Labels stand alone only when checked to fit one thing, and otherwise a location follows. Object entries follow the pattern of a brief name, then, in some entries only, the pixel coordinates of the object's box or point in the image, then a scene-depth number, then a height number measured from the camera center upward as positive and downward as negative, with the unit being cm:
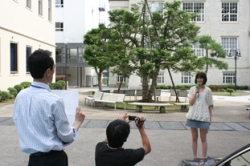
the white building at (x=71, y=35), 4522 +669
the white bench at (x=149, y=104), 1423 -129
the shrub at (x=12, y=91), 1984 -77
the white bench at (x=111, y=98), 1585 -101
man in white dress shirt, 247 -34
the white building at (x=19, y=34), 2100 +369
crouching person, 282 -69
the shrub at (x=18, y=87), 2105 -54
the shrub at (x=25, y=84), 2233 -35
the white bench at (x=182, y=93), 1878 -89
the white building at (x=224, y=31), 4178 +670
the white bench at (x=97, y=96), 1686 -96
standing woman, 559 -56
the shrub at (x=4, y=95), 1818 -95
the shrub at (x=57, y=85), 2845 -56
